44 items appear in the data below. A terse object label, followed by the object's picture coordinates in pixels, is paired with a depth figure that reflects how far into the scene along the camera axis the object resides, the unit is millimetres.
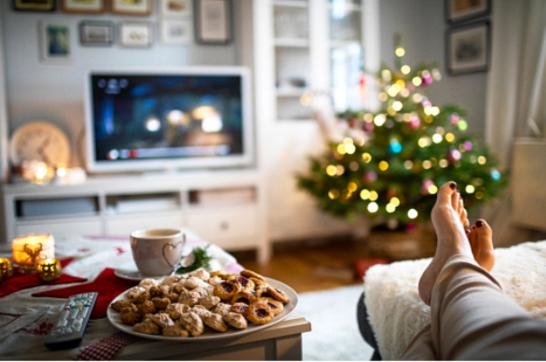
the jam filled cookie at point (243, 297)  847
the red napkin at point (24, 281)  1012
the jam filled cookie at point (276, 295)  861
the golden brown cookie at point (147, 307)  816
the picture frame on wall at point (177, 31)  3561
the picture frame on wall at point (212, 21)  3609
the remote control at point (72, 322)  733
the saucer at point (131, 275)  1039
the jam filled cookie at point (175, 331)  743
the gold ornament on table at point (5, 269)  1089
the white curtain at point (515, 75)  3096
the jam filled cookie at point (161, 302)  836
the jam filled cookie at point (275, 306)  816
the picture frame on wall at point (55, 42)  3326
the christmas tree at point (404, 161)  2885
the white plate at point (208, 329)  739
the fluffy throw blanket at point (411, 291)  1151
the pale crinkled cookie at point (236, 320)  768
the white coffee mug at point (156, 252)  1042
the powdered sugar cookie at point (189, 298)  830
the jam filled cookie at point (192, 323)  749
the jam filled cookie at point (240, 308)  808
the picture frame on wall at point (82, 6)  3328
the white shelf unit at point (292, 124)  3604
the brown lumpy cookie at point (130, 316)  801
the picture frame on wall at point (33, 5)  3250
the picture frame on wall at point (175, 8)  3531
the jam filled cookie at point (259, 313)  786
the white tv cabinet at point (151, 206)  2975
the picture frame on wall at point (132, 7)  3424
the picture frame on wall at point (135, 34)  3477
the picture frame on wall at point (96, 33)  3396
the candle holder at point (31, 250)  1152
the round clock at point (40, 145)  3258
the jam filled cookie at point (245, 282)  881
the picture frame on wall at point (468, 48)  3564
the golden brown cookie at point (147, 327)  761
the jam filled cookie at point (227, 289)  860
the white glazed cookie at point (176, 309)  789
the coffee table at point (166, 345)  734
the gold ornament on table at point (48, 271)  1061
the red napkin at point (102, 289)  918
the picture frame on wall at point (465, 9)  3541
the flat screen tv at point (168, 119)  3152
